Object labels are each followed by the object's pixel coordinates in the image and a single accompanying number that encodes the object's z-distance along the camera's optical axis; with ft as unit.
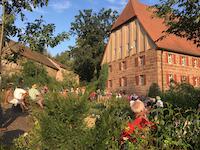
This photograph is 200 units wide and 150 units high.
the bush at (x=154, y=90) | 61.97
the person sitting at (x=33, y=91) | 25.58
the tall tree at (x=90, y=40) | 91.94
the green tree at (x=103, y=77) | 79.09
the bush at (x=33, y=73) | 58.85
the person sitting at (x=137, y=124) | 7.69
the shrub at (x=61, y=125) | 6.94
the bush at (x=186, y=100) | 23.70
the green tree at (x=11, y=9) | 11.82
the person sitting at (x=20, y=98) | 27.88
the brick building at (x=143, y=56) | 66.44
